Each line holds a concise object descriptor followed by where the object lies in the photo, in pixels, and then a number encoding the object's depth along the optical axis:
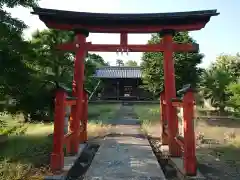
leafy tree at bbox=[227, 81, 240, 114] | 8.41
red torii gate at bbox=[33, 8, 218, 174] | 4.97
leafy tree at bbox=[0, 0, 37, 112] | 4.04
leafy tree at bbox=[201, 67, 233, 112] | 12.89
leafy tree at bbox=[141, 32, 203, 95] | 11.78
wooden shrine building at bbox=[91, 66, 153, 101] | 21.81
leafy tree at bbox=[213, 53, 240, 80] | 23.99
